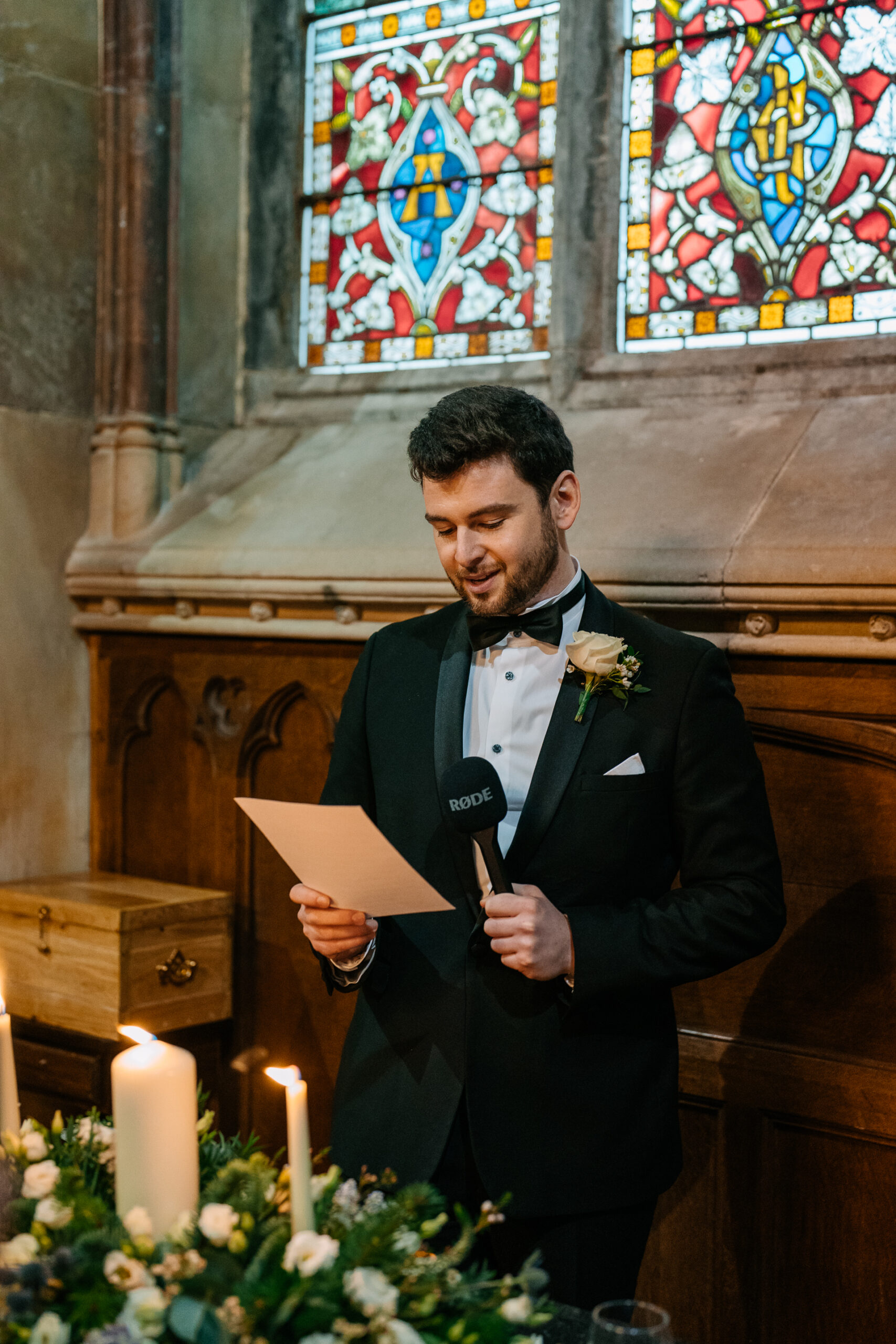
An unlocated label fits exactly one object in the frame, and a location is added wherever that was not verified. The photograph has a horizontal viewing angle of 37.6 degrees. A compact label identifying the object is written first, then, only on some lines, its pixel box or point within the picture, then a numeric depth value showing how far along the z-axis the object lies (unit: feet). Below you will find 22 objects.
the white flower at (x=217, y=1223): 3.28
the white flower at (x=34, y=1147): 3.87
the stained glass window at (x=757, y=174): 9.09
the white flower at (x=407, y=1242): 3.48
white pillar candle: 3.26
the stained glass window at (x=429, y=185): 10.53
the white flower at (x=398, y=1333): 3.11
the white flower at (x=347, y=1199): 3.68
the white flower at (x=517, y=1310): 3.30
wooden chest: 9.76
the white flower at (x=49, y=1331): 3.10
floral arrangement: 3.13
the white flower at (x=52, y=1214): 3.50
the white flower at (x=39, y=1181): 3.62
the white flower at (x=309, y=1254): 3.21
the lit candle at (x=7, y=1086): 3.70
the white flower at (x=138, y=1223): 3.29
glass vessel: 3.05
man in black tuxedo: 5.63
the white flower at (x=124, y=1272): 3.23
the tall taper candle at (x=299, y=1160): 3.30
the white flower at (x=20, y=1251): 3.35
